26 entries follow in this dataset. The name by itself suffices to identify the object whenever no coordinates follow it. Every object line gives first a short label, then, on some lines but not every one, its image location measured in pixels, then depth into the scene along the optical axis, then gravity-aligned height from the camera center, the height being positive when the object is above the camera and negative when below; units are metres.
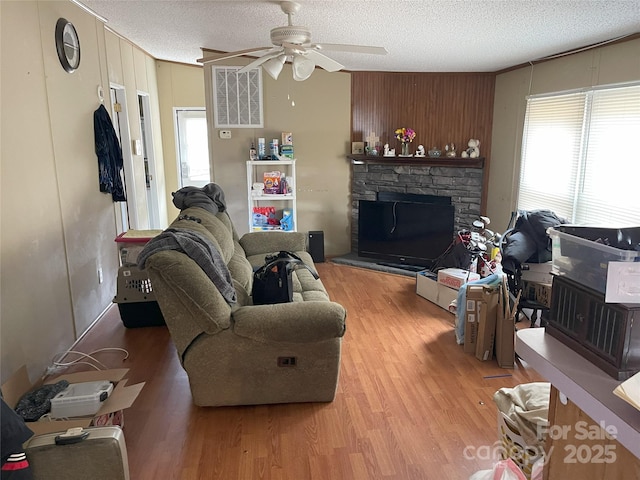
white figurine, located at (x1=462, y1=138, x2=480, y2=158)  5.39 +0.01
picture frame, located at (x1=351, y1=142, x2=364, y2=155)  5.64 +0.03
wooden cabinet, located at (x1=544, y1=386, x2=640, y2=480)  1.05 -0.74
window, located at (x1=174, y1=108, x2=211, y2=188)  6.71 +0.06
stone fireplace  5.46 -0.34
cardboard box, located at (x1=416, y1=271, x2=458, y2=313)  4.12 -1.29
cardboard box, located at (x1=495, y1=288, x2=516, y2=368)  3.10 -1.22
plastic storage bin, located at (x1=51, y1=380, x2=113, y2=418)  2.24 -1.22
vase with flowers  5.44 +0.16
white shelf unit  5.20 -0.49
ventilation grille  5.16 +0.59
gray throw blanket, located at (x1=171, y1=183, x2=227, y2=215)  3.70 -0.39
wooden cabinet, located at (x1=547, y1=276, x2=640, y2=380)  1.10 -0.46
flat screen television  5.07 -0.91
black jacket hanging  3.91 -0.04
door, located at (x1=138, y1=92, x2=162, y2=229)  5.82 -0.12
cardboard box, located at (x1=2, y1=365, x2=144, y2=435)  2.07 -1.23
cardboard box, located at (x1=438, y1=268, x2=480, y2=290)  4.02 -1.10
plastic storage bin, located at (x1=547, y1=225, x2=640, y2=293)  1.20 -0.27
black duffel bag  2.84 -0.81
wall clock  3.23 +0.76
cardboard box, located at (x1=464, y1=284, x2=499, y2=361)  3.16 -1.17
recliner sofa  2.36 -1.02
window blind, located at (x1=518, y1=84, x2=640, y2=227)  3.46 -0.04
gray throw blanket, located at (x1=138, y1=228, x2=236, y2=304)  2.36 -0.53
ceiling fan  2.83 +0.64
